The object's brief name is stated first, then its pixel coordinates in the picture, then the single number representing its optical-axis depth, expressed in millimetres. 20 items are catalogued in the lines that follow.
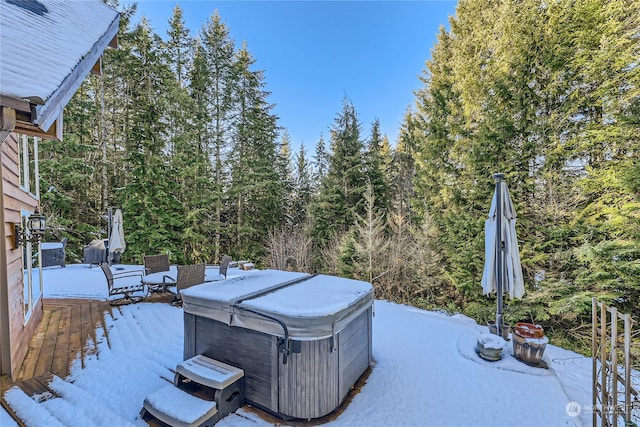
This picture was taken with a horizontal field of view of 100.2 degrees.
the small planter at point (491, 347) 4219
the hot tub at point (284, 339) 2744
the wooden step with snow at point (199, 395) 2445
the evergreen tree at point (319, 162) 17864
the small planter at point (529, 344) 4083
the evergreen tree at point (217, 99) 13586
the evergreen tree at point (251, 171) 14133
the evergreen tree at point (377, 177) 14109
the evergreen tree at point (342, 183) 13555
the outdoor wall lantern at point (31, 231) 3711
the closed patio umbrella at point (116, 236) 8391
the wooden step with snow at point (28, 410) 2447
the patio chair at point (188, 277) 5909
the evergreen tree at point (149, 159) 11609
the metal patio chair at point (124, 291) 5883
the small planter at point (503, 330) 4922
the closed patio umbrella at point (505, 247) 4664
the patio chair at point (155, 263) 6926
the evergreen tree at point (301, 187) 17312
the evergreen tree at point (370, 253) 9812
